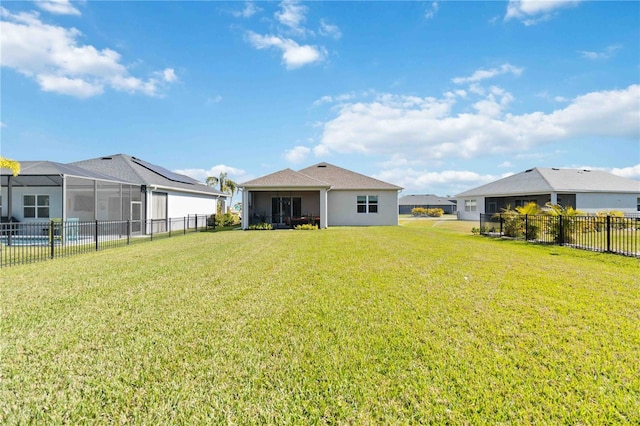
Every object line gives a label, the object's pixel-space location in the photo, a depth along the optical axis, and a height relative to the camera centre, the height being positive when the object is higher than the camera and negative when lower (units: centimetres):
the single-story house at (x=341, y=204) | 2450 +73
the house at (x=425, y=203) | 7262 +227
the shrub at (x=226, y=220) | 2364 -52
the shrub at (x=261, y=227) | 2047 -95
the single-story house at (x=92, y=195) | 1667 +112
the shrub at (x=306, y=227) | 2056 -97
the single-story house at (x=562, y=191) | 2733 +194
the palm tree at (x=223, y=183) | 4500 +456
